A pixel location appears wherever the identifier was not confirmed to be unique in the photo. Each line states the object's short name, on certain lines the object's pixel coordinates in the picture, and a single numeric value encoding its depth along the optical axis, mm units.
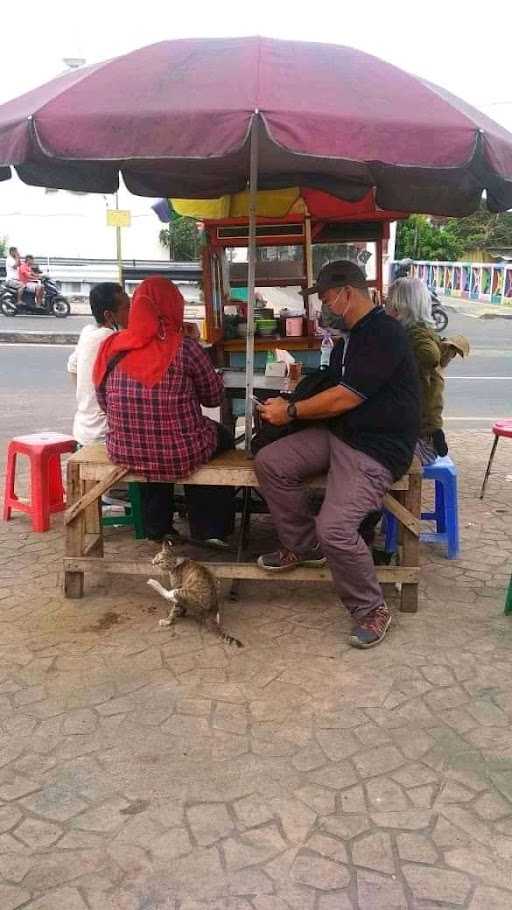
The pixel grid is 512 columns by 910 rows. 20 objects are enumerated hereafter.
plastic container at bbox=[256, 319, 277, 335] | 5281
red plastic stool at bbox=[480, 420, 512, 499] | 4938
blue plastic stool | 4133
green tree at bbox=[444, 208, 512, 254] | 31250
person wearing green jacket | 4141
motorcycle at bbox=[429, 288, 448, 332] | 16391
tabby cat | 3344
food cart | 5309
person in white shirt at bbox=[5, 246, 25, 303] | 16703
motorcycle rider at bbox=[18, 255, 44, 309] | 16969
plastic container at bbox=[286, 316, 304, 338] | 5344
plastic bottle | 5020
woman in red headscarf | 3404
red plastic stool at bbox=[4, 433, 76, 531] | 4477
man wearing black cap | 3199
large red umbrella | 2588
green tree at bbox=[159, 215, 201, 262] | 23750
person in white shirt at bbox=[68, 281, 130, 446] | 4293
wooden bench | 3477
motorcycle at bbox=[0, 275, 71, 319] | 17188
